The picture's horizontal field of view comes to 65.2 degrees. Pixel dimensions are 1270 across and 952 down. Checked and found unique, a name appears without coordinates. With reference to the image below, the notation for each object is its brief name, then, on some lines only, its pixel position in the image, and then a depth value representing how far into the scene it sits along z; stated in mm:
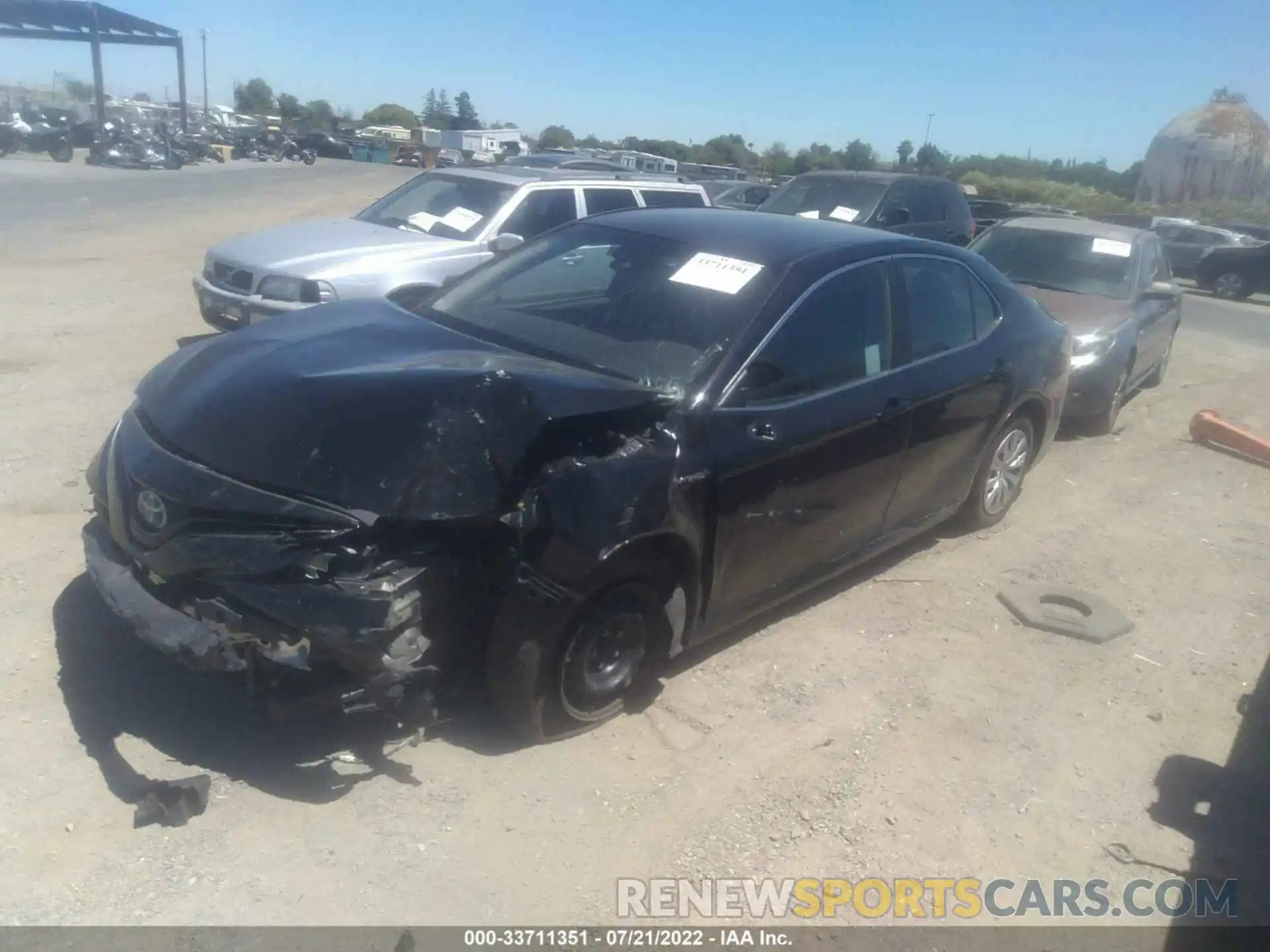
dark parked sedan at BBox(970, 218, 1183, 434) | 7992
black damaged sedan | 3107
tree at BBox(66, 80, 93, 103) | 54244
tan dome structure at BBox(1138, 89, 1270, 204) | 57844
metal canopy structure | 37938
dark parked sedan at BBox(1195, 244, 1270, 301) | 21062
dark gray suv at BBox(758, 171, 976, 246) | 12344
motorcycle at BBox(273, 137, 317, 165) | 45719
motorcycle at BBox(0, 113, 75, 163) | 34312
